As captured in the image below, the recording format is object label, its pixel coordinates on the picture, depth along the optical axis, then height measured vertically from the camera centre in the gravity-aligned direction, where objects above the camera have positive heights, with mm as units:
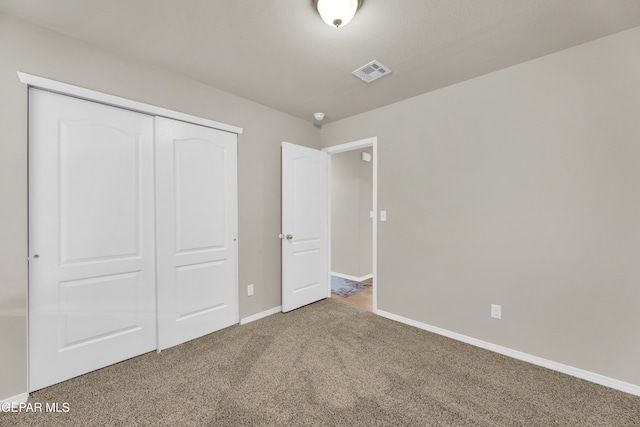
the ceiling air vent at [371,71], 2258 +1293
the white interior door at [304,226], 3268 -137
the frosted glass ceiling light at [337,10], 1516 +1217
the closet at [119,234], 1839 -141
